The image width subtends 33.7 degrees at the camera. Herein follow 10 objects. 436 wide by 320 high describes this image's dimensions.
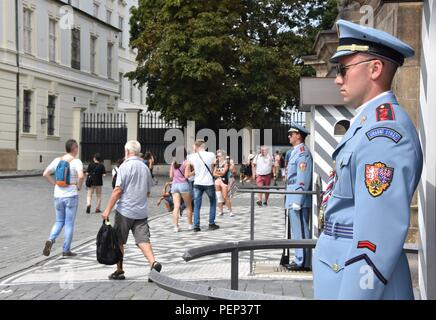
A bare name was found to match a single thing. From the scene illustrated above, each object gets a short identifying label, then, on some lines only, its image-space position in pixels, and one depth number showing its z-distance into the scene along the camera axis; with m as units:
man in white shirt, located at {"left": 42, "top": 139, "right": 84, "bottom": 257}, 10.55
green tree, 33.78
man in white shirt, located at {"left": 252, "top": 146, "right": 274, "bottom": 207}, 20.42
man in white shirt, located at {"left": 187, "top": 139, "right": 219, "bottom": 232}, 14.78
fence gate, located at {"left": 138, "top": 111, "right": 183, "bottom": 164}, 39.28
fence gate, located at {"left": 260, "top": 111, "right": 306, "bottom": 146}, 36.75
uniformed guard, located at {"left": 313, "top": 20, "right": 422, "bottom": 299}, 2.23
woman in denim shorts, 14.79
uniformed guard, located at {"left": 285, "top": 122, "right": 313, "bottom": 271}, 8.95
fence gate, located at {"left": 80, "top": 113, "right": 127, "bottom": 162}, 40.41
